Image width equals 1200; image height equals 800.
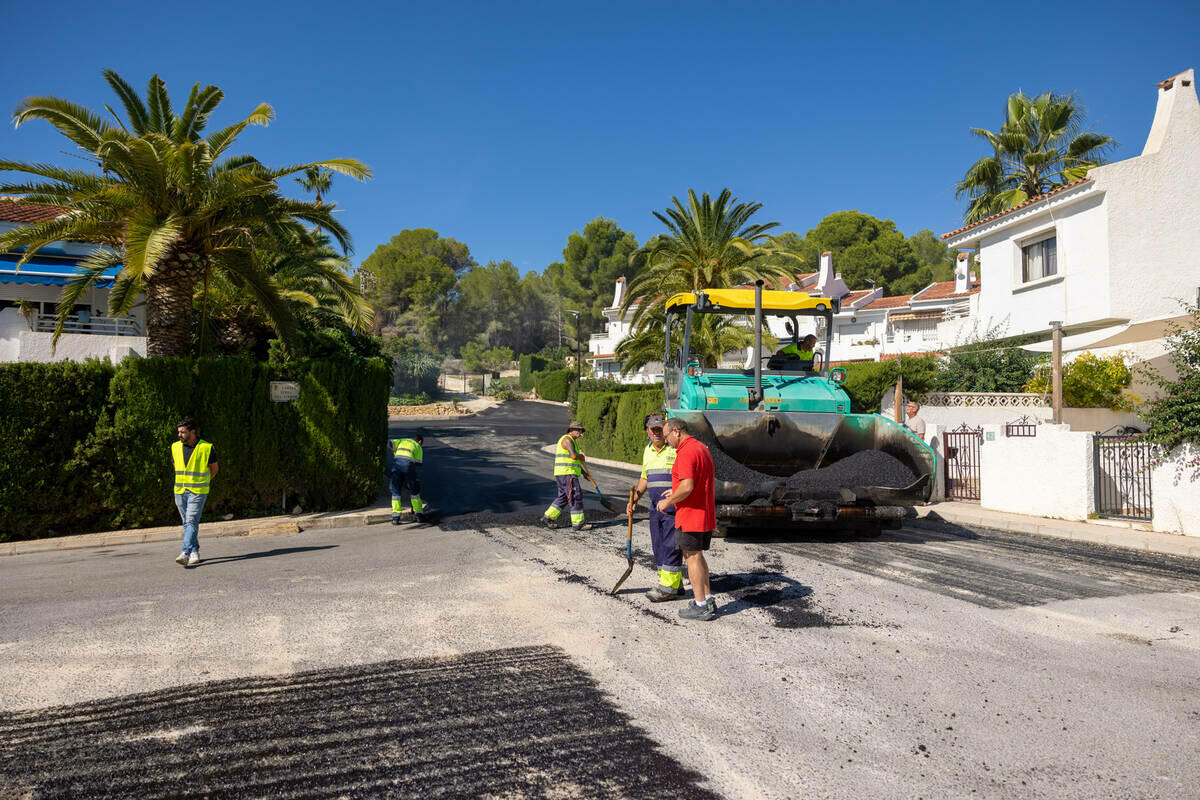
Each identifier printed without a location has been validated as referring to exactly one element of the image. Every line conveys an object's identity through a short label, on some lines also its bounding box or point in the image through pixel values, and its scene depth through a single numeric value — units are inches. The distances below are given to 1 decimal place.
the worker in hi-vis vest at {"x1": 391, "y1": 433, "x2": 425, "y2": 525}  445.7
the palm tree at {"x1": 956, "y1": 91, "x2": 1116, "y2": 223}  987.3
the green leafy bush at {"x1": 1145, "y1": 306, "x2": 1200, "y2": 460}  366.3
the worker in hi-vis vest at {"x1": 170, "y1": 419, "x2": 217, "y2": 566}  330.0
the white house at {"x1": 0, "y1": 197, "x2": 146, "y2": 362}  733.9
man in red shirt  221.8
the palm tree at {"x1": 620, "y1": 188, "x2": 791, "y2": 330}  880.9
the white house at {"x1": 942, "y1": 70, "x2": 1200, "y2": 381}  724.0
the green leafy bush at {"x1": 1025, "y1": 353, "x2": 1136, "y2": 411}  602.5
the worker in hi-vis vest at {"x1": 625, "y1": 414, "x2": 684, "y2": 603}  246.2
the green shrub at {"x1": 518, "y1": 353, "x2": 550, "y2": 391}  2468.8
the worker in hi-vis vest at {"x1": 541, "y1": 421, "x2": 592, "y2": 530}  398.6
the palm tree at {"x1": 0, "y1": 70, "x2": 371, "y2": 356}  433.4
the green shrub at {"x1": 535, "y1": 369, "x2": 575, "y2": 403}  2243.2
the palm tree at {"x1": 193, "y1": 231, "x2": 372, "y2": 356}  554.6
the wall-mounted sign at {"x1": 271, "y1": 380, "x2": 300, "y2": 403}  481.4
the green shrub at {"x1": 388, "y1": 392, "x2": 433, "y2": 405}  1990.7
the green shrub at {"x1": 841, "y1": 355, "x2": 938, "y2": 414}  781.3
